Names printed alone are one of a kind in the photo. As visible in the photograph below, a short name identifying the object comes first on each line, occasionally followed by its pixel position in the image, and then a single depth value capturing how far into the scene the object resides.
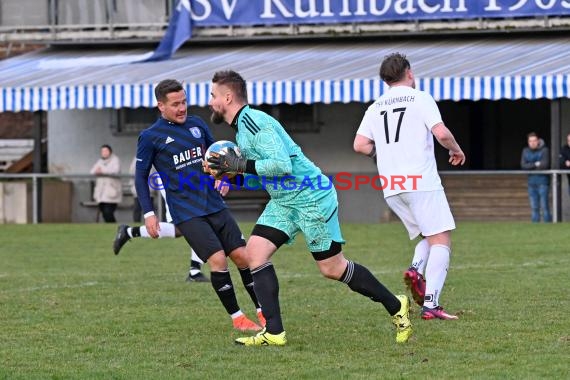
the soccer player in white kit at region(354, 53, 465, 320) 18.80
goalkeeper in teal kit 16.69
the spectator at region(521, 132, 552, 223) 45.44
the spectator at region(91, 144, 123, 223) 50.41
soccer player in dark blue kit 18.52
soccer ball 16.56
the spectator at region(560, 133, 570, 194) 45.72
